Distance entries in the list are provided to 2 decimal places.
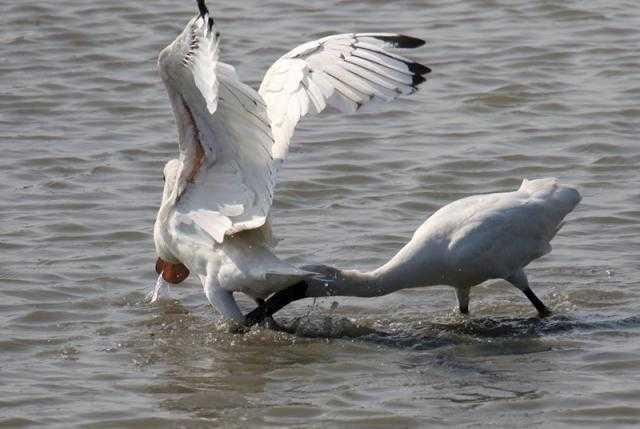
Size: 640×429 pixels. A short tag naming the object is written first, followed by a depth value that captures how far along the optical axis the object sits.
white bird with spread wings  18.50
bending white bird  18.97
